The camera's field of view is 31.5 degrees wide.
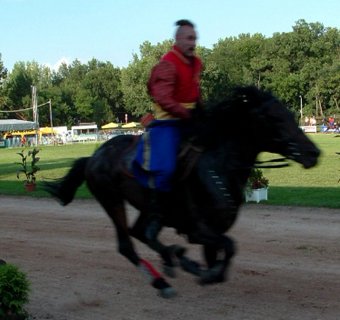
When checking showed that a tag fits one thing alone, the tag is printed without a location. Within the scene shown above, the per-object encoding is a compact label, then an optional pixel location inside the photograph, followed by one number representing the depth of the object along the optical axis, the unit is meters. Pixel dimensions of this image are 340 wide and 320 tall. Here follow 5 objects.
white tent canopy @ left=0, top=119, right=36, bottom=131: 74.00
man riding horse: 5.27
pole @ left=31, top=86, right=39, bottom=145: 70.44
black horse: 4.98
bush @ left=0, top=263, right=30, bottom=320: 6.04
